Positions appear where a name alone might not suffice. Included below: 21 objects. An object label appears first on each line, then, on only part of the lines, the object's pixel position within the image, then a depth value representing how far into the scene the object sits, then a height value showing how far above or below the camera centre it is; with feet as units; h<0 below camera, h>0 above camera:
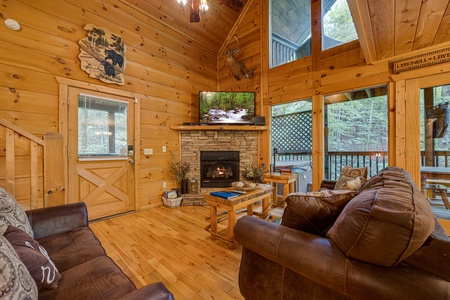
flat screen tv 13.73 +3.10
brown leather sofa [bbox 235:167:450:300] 2.24 -1.47
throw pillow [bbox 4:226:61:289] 2.84 -1.68
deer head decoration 14.15 +6.31
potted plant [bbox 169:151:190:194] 12.80 -1.40
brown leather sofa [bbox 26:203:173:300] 2.91 -2.17
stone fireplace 13.53 +0.42
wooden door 9.21 -0.07
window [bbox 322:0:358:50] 10.59 +7.19
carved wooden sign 8.10 +3.90
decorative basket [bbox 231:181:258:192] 8.25 -1.58
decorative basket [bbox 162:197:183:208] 11.97 -3.24
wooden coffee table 7.07 -2.07
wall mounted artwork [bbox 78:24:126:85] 9.47 +5.01
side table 10.62 -1.70
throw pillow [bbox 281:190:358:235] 3.48 -1.09
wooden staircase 5.57 -0.24
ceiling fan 7.11 +5.57
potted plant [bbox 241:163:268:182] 12.37 -1.49
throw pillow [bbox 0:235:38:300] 1.96 -1.38
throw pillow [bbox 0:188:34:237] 3.55 -1.27
